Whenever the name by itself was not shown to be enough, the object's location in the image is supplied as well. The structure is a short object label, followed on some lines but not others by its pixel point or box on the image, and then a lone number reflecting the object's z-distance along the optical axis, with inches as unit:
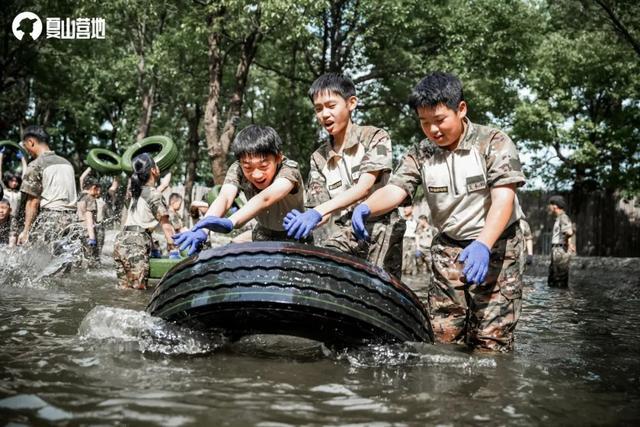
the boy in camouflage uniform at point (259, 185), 155.2
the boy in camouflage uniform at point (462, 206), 141.9
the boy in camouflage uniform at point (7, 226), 394.3
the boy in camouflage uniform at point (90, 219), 377.4
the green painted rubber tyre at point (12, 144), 427.5
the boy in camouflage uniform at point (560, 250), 451.5
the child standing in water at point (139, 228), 296.7
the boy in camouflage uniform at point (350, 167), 167.5
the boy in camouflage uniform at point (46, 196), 322.7
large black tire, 127.6
